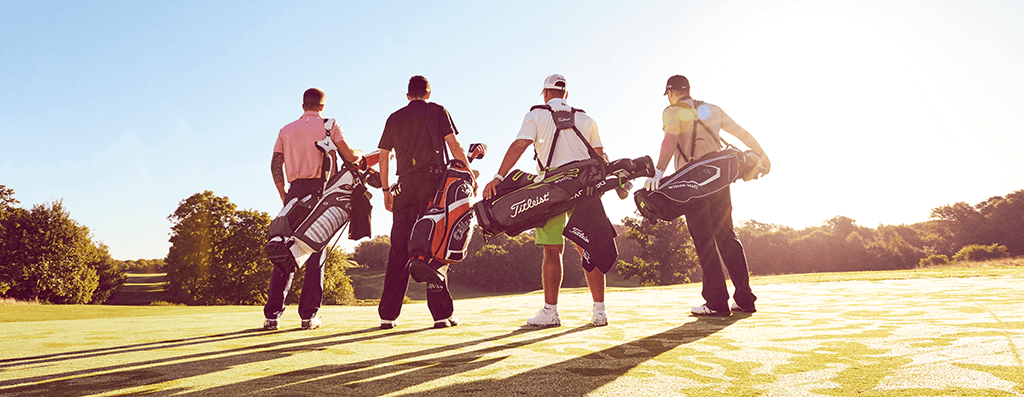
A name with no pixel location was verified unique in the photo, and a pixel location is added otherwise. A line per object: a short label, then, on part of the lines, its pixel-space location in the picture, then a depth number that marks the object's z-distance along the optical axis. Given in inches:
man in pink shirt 201.8
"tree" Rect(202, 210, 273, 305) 1529.3
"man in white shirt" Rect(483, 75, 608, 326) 179.6
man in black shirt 191.0
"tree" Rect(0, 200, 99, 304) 1615.4
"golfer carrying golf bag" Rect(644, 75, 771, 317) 193.9
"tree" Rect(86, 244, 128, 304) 1894.7
